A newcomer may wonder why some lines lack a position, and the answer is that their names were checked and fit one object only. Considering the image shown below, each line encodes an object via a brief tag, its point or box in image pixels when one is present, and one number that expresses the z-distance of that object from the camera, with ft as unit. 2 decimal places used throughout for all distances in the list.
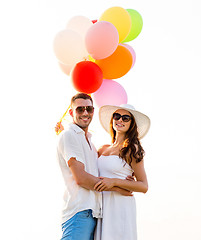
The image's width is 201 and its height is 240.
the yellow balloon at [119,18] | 14.74
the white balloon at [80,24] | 14.93
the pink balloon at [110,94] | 14.52
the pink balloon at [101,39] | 13.56
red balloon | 13.52
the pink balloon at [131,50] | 15.79
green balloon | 15.93
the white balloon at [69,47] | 13.93
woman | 12.22
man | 11.44
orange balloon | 14.43
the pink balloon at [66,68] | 14.75
